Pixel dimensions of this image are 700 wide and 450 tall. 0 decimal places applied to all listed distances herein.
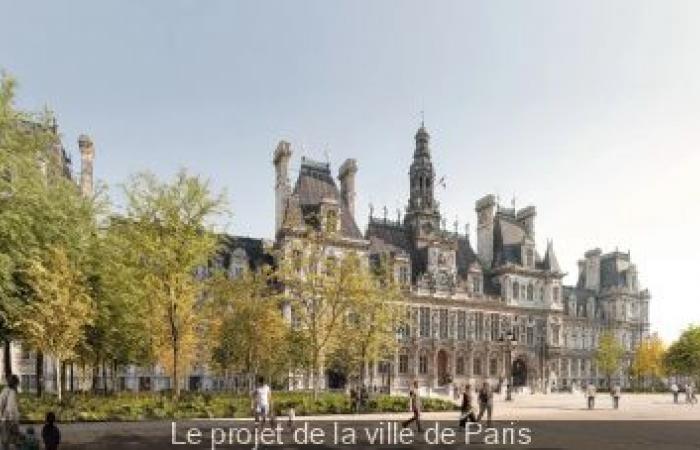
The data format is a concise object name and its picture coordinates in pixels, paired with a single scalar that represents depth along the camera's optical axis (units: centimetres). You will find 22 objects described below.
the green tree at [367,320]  4859
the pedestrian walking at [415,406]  2673
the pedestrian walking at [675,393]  6164
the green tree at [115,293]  4122
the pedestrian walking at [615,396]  4895
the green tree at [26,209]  3391
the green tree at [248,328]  5000
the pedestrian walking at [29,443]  1611
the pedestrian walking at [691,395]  6034
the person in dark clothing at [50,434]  1652
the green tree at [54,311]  3488
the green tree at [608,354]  9450
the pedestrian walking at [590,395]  4771
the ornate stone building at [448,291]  7138
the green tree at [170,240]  3844
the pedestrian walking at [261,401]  2291
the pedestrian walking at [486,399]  3061
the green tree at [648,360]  9988
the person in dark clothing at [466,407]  2869
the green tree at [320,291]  4650
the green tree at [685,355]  9400
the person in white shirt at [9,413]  1772
